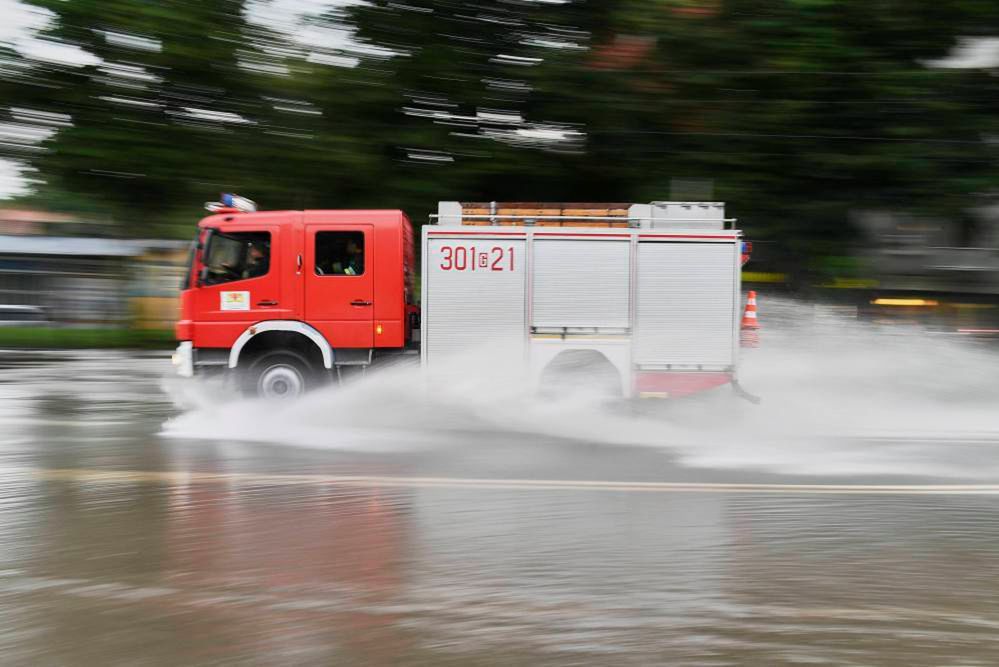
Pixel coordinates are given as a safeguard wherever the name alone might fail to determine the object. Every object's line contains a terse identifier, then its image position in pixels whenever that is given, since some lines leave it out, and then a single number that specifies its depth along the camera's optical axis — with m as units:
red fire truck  9.29
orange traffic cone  9.65
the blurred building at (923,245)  14.52
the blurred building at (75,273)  31.48
